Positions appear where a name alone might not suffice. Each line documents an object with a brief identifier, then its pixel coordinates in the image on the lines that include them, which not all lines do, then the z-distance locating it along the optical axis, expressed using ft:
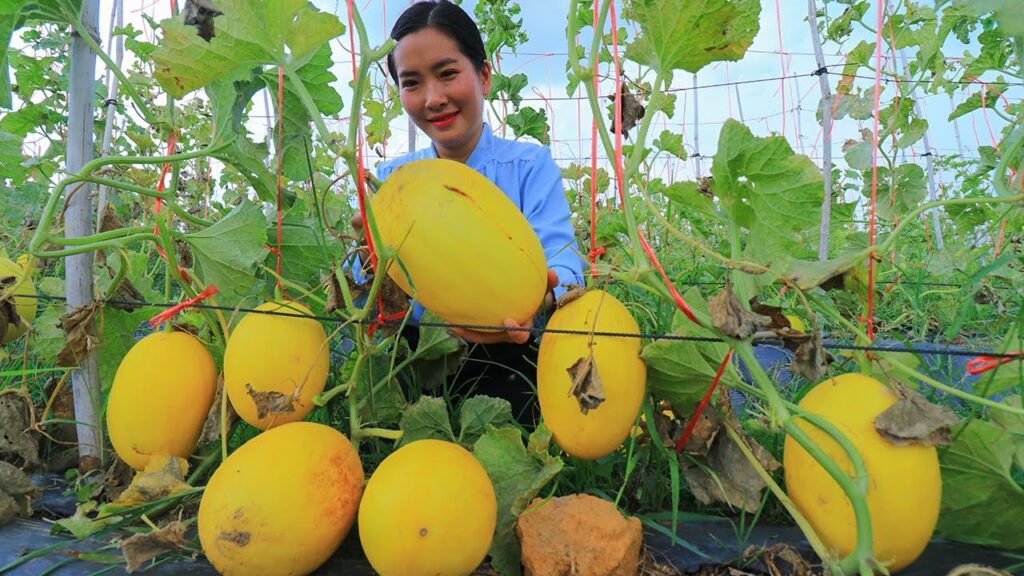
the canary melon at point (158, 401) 3.19
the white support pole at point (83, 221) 3.48
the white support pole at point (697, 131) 22.35
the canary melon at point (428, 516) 2.42
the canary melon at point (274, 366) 2.98
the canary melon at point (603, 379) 2.76
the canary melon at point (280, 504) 2.49
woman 4.65
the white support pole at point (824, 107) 6.64
